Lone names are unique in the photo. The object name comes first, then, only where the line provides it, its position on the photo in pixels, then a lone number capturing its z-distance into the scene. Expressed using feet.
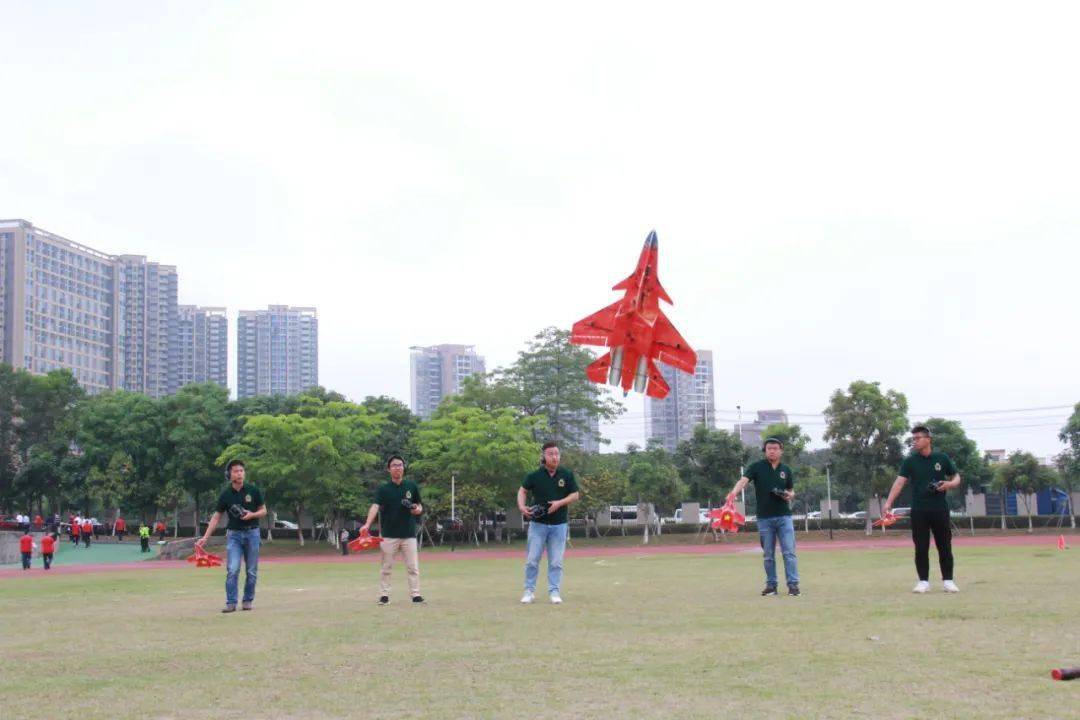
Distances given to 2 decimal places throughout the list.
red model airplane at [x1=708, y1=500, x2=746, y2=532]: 48.38
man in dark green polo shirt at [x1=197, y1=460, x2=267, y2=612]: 41.98
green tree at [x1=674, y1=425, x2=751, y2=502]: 244.22
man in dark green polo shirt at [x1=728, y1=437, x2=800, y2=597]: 42.22
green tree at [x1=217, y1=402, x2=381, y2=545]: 180.86
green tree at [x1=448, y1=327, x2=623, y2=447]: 226.79
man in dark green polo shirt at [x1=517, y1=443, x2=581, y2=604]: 40.86
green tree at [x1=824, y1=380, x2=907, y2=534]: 204.54
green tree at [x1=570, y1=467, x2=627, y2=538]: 198.29
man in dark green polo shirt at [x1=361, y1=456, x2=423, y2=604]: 43.68
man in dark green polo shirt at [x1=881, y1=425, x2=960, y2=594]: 39.88
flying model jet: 55.98
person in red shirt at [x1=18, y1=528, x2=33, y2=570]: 126.00
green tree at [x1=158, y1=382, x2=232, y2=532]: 218.18
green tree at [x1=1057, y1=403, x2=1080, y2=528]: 215.10
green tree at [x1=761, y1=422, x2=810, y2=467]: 220.02
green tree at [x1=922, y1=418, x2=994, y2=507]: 235.40
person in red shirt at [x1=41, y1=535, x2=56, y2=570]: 127.85
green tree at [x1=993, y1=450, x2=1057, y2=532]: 203.10
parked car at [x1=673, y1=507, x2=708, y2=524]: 249.38
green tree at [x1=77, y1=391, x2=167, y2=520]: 227.61
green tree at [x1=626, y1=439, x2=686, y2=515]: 208.33
